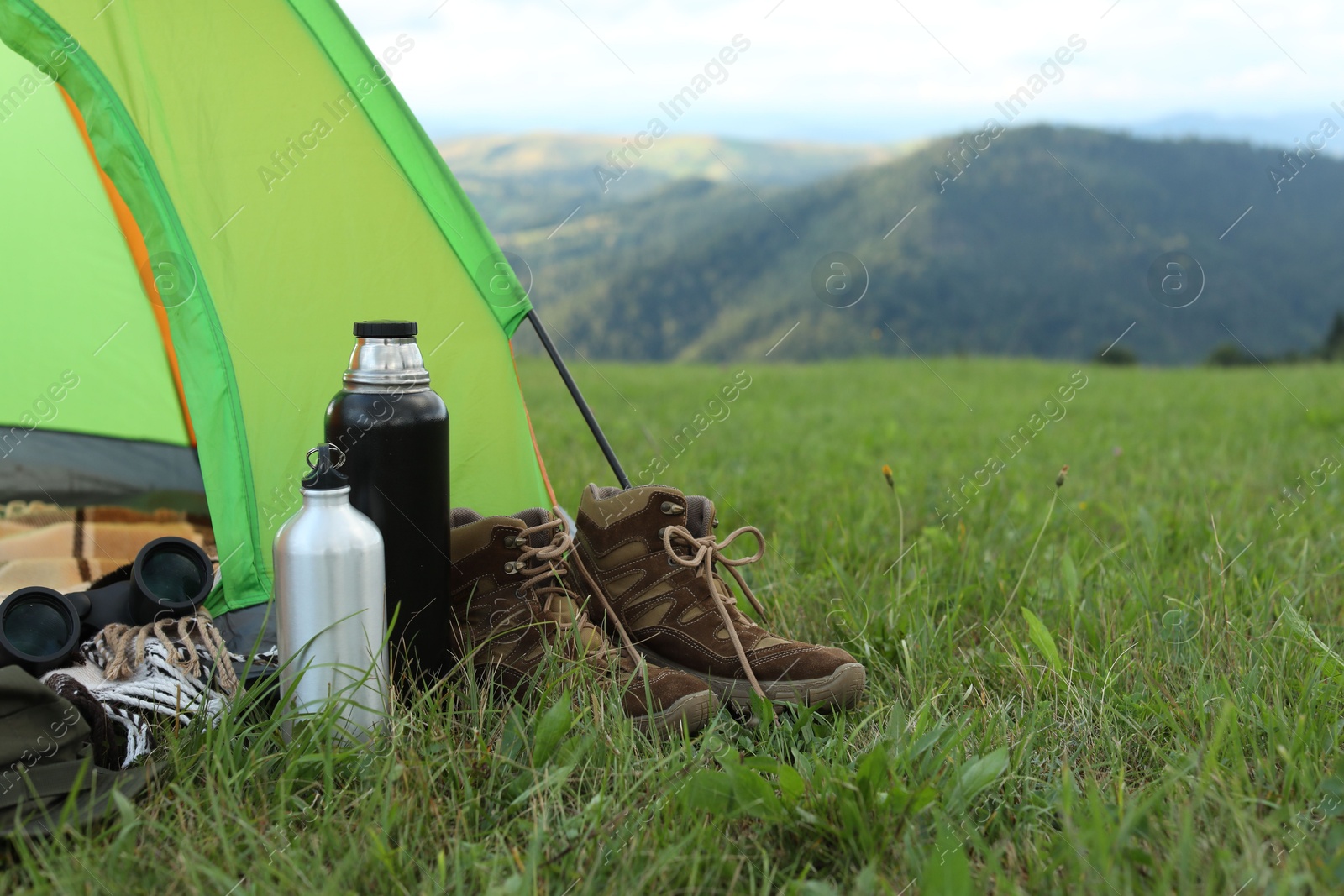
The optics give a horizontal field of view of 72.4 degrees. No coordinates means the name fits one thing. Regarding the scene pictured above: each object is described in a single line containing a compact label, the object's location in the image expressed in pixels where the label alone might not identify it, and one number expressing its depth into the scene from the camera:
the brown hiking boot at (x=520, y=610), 1.59
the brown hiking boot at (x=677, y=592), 1.66
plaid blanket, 2.27
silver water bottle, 1.35
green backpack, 1.17
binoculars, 1.57
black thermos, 1.47
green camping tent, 1.78
